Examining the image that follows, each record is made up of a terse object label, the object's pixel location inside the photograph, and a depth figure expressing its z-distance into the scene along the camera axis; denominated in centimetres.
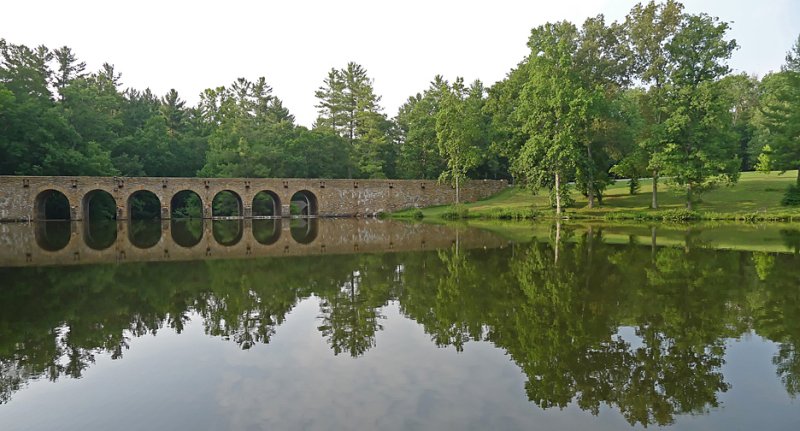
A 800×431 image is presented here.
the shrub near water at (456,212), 4325
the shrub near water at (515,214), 3919
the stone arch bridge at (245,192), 4178
